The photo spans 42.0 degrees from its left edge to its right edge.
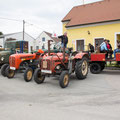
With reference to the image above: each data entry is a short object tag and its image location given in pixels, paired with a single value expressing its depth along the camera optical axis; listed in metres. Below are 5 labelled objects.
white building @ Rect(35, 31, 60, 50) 47.41
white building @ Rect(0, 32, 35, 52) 48.65
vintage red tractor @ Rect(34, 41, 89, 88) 5.74
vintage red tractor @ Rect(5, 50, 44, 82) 6.98
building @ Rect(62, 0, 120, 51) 13.30
